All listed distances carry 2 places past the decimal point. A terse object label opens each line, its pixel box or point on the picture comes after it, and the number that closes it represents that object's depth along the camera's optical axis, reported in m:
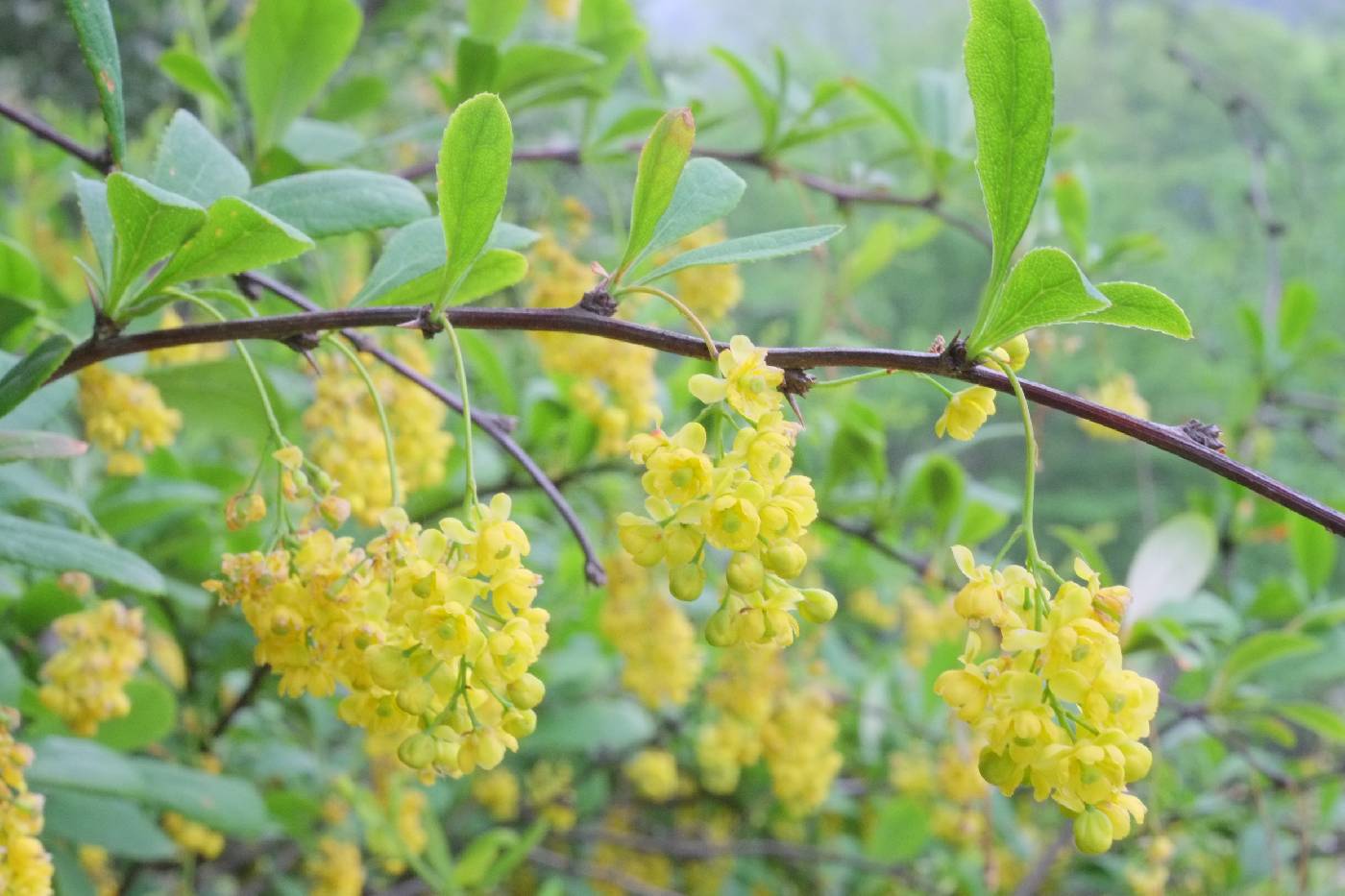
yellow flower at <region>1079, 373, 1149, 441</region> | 0.52
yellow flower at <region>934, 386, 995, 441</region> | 0.25
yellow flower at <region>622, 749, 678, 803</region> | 0.65
